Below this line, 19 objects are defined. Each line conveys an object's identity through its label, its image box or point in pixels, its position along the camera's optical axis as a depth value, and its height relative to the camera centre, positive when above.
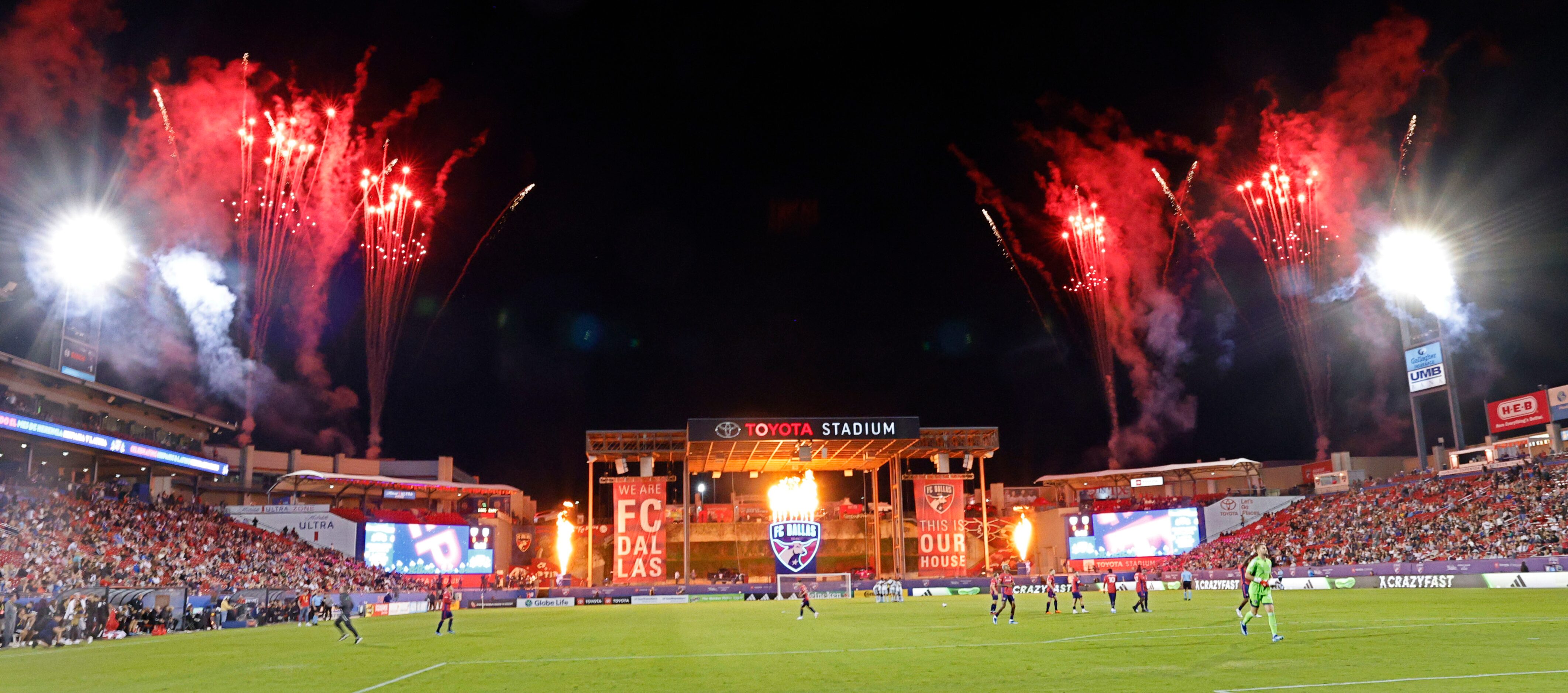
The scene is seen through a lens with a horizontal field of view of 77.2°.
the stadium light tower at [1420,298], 57.62 +12.15
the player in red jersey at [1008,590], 29.45 -2.53
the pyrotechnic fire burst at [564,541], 72.19 -1.50
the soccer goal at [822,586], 57.97 -4.55
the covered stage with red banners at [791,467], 60.00 +3.27
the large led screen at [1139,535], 70.88 -2.46
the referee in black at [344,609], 27.06 -2.22
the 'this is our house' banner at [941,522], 65.50 -0.95
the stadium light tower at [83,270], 48.06 +13.60
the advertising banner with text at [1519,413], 60.78 +4.77
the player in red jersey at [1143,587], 31.50 -2.79
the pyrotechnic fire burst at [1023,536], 79.44 -2.52
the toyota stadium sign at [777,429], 59.94 +5.08
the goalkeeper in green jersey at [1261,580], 18.91 -1.60
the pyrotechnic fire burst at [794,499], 65.44 +0.94
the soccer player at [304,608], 44.91 -3.54
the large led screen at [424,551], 66.12 -1.70
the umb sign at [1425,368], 61.44 +7.74
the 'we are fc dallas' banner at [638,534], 61.16 -0.96
